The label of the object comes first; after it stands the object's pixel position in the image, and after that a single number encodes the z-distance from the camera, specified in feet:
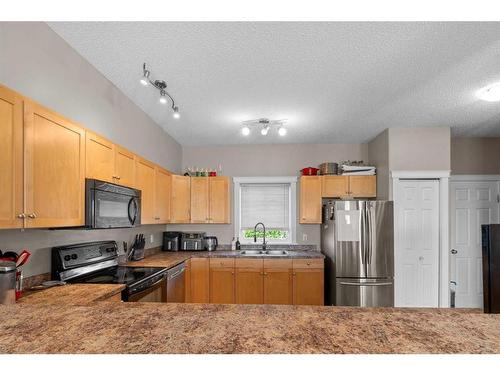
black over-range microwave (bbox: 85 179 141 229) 7.06
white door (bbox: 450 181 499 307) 14.56
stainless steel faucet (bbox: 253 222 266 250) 16.18
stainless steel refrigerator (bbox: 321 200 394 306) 12.82
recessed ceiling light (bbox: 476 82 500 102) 9.02
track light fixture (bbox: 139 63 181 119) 8.10
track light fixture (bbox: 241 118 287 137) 12.29
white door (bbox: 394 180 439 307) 13.20
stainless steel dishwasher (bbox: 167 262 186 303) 10.36
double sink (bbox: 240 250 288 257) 14.26
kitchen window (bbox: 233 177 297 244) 16.22
